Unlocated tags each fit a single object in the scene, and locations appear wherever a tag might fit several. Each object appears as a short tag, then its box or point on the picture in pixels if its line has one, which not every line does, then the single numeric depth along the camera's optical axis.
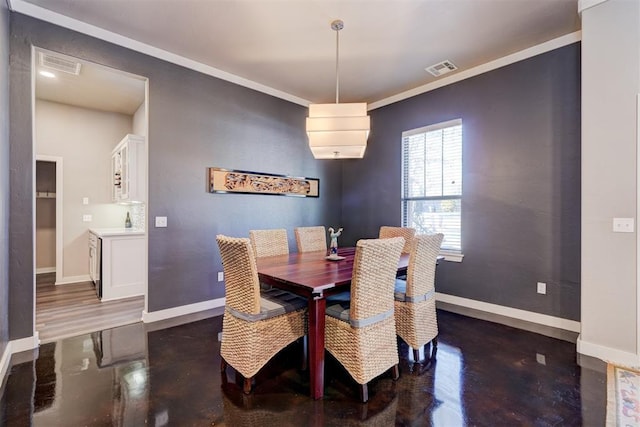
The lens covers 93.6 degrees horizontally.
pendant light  2.53
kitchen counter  4.05
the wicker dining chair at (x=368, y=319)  1.88
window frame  3.84
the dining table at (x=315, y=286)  1.91
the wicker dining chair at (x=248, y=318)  1.95
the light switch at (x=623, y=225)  2.36
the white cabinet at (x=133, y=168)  4.24
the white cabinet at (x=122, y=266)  4.02
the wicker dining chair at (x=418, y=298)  2.34
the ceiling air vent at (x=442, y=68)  3.60
